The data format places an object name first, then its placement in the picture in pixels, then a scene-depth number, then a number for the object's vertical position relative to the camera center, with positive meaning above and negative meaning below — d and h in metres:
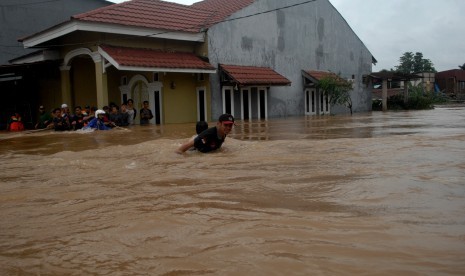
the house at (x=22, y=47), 21.12 +3.92
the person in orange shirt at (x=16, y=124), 18.27 -0.26
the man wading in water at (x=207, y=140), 7.43 -0.48
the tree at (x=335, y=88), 25.73 +1.23
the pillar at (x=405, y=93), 33.06 +0.99
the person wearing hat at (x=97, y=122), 14.75 -0.23
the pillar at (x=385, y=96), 31.54 +0.79
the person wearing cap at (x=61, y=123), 15.57 -0.24
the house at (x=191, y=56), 17.39 +2.64
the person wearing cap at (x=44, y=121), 17.59 -0.17
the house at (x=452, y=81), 52.27 +2.87
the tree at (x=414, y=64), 72.31 +7.05
